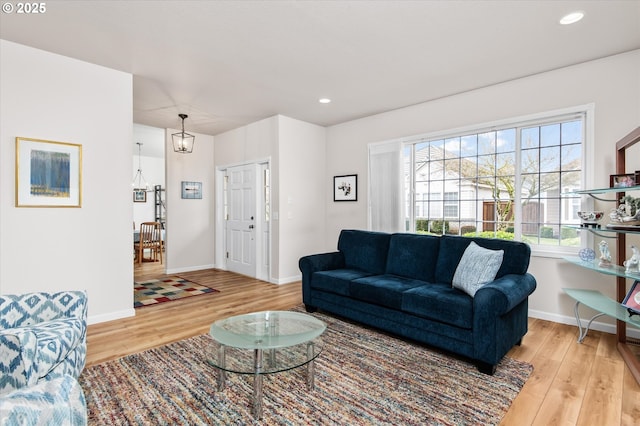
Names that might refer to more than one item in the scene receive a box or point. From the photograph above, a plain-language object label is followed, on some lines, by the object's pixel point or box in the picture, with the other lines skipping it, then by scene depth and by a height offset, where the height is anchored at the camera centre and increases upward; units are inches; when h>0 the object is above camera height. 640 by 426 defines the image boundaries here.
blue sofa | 91.6 -27.5
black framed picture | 205.5 +15.6
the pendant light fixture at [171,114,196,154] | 198.4 +50.3
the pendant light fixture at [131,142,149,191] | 375.6 +36.0
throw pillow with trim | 101.2 -19.1
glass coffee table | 73.4 -34.3
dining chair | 275.6 -24.1
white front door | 220.4 -6.3
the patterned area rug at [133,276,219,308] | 165.2 -45.7
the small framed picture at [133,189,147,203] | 374.6 +18.5
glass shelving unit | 93.9 -25.1
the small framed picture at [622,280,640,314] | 95.3 -27.0
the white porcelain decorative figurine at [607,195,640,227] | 98.0 -0.9
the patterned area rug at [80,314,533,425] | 72.0 -46.3
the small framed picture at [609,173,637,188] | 98.0 +9.6
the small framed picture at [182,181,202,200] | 241.6 +16.4
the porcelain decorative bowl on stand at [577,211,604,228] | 111.7 -2.4
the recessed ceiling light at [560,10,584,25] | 94.7 +58.7
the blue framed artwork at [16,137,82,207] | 114.8 +14.3
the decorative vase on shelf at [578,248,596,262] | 113.2 -15.6
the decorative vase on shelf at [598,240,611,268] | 106.3 -15.0
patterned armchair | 38.2 -26.2
